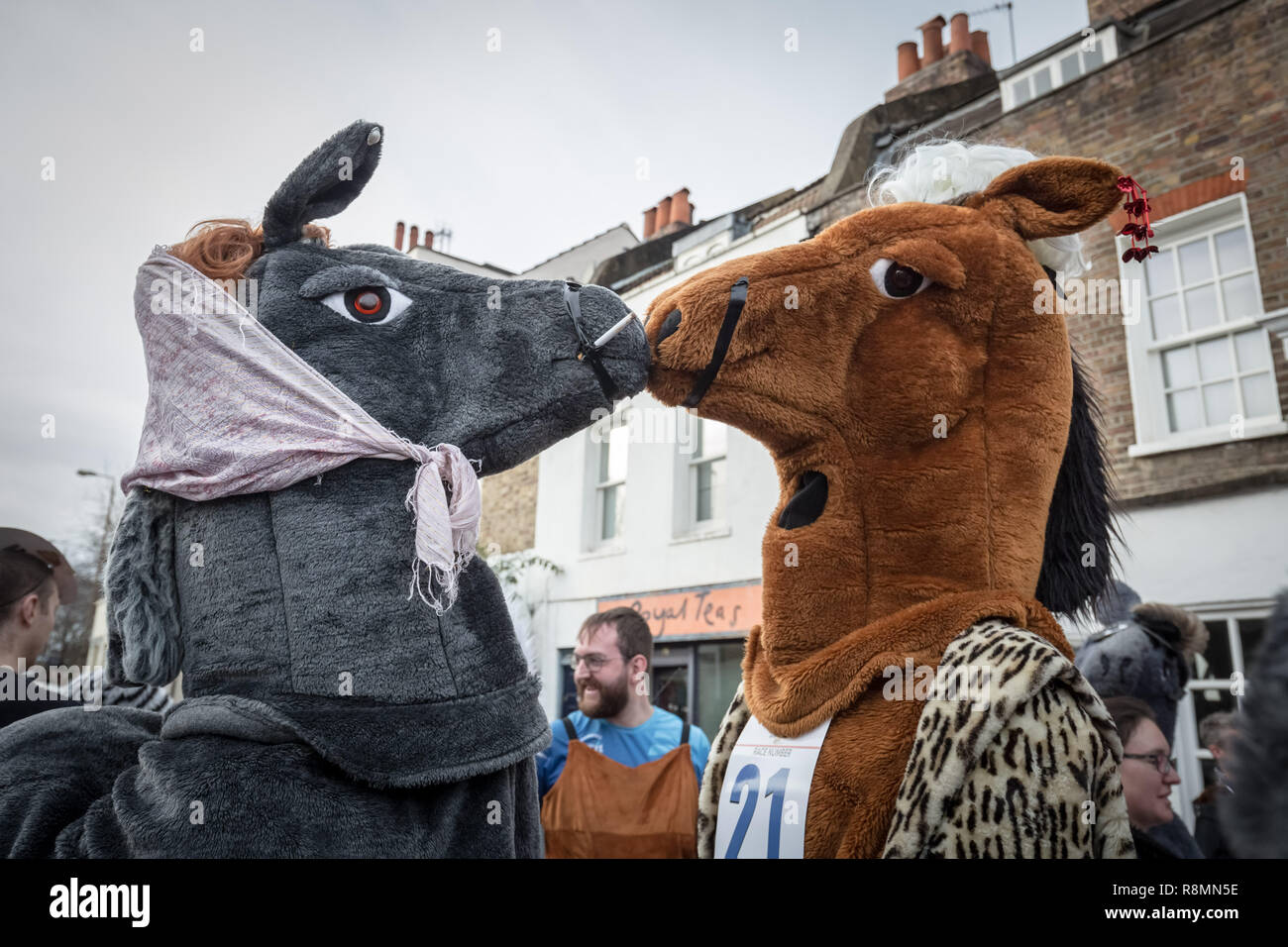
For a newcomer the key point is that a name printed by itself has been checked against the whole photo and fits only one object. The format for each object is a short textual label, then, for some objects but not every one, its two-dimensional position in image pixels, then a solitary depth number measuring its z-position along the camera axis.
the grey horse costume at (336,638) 1.16
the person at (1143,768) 2.45
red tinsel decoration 1.58
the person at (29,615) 2.01
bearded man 2.40
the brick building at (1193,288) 5.12
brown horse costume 1.48
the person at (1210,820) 2.54
